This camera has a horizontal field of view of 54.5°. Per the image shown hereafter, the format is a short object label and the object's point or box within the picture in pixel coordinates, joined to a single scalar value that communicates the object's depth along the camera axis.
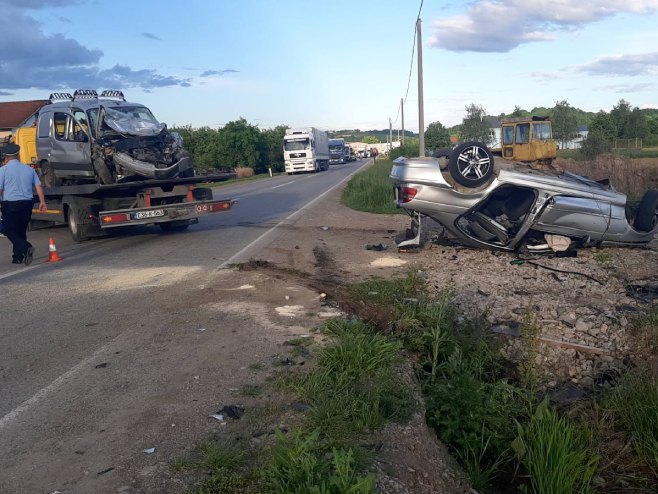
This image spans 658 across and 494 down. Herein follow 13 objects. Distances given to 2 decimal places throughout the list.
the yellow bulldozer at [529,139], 29.73
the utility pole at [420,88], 23.59
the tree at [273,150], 62.00
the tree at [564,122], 54.88
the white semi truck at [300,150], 49.56
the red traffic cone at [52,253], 10.97
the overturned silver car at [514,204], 9.46
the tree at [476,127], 55.25
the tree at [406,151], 44.75
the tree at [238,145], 54.50
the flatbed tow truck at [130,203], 12.30
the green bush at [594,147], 35.09
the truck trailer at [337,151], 80.44
